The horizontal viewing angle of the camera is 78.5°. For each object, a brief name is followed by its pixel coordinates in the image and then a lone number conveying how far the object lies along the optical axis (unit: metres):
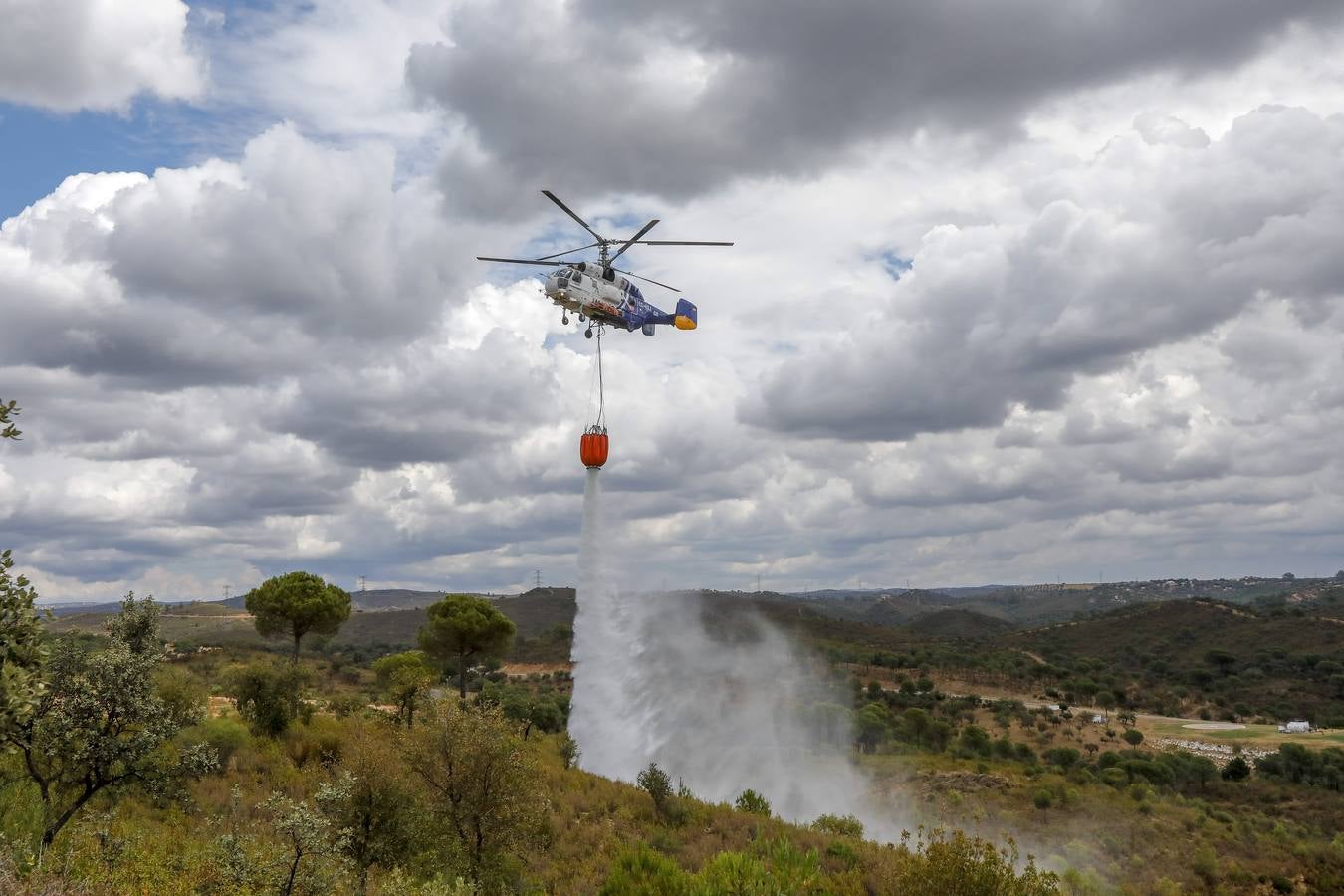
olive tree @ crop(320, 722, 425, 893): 25.25
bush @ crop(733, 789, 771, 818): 45.81
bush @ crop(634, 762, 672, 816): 39.31
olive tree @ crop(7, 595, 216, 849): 19.86
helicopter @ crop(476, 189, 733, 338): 43.09
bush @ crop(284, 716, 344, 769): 39.19
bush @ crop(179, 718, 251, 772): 34.82
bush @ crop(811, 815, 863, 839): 44.06
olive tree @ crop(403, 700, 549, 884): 25.36
